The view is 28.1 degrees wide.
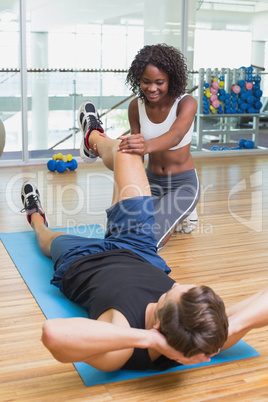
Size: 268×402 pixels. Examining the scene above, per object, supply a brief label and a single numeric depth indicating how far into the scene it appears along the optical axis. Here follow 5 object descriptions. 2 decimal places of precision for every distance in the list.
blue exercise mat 1.69
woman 2.71
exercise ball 4.45
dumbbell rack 5.92
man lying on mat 1.40
